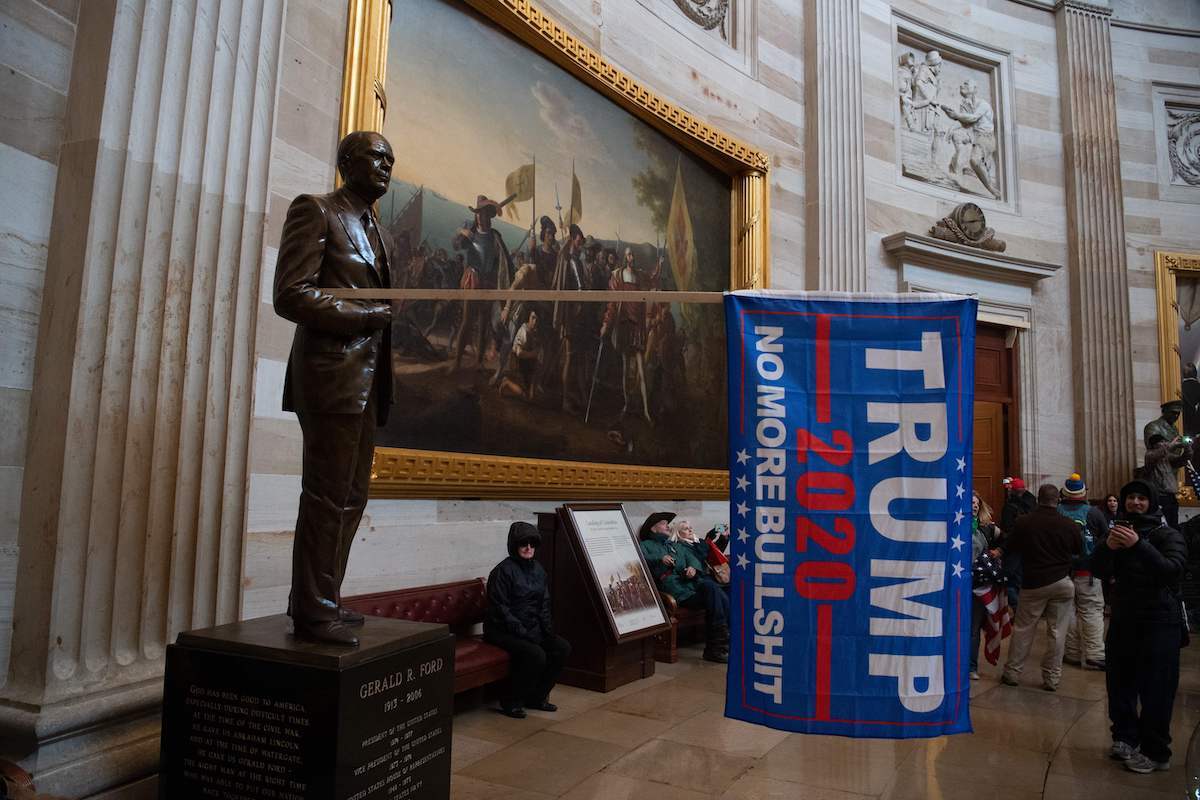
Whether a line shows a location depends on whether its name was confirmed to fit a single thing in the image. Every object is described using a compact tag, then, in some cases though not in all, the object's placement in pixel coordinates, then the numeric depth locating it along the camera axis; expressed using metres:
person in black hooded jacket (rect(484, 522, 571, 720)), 5.50
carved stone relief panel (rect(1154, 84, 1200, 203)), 14.10
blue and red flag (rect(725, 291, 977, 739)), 2.60
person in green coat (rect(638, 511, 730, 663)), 7.45
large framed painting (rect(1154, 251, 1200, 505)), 13.28
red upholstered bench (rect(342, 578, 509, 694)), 5.27
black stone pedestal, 2.78
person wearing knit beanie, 7.57
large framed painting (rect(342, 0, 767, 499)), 5.93
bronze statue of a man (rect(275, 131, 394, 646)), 3.04
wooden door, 12.60
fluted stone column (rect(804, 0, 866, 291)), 10.96
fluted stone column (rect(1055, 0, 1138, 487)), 12.80
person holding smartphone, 4.68
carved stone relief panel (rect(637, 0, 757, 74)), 9.32
